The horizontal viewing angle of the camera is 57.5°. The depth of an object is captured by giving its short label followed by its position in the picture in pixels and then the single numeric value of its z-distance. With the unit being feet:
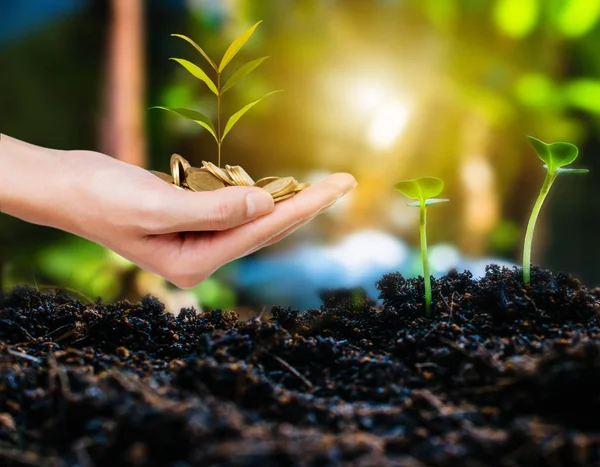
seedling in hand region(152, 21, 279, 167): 2.78
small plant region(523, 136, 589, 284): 2.40
